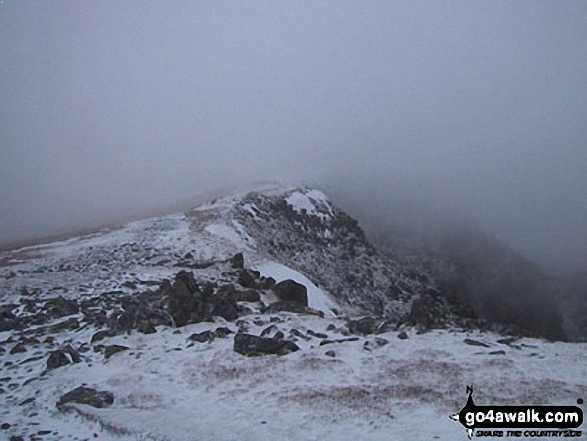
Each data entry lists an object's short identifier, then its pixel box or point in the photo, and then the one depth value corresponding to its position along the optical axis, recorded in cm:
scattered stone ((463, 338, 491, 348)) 1975
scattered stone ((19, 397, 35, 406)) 1609
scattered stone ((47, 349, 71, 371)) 1918
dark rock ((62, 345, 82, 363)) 1981
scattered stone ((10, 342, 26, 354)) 2077
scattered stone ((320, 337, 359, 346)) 2070
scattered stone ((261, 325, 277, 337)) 2193
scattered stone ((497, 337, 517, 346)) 2015
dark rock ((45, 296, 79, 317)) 2559
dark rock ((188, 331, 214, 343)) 2161
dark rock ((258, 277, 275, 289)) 3189
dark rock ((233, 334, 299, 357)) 1962
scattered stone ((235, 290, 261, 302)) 2892
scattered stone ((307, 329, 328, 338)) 2189
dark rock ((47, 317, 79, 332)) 2341
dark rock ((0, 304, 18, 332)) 2366
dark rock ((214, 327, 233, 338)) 2215
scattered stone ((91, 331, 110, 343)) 2209
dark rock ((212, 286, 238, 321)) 2508
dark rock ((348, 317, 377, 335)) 2291
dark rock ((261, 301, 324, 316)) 2634
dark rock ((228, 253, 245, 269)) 3628
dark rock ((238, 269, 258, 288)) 3228
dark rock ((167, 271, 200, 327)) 2475
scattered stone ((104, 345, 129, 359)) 2036
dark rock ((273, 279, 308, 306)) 3066
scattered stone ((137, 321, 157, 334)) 2298
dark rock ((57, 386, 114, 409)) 1561
